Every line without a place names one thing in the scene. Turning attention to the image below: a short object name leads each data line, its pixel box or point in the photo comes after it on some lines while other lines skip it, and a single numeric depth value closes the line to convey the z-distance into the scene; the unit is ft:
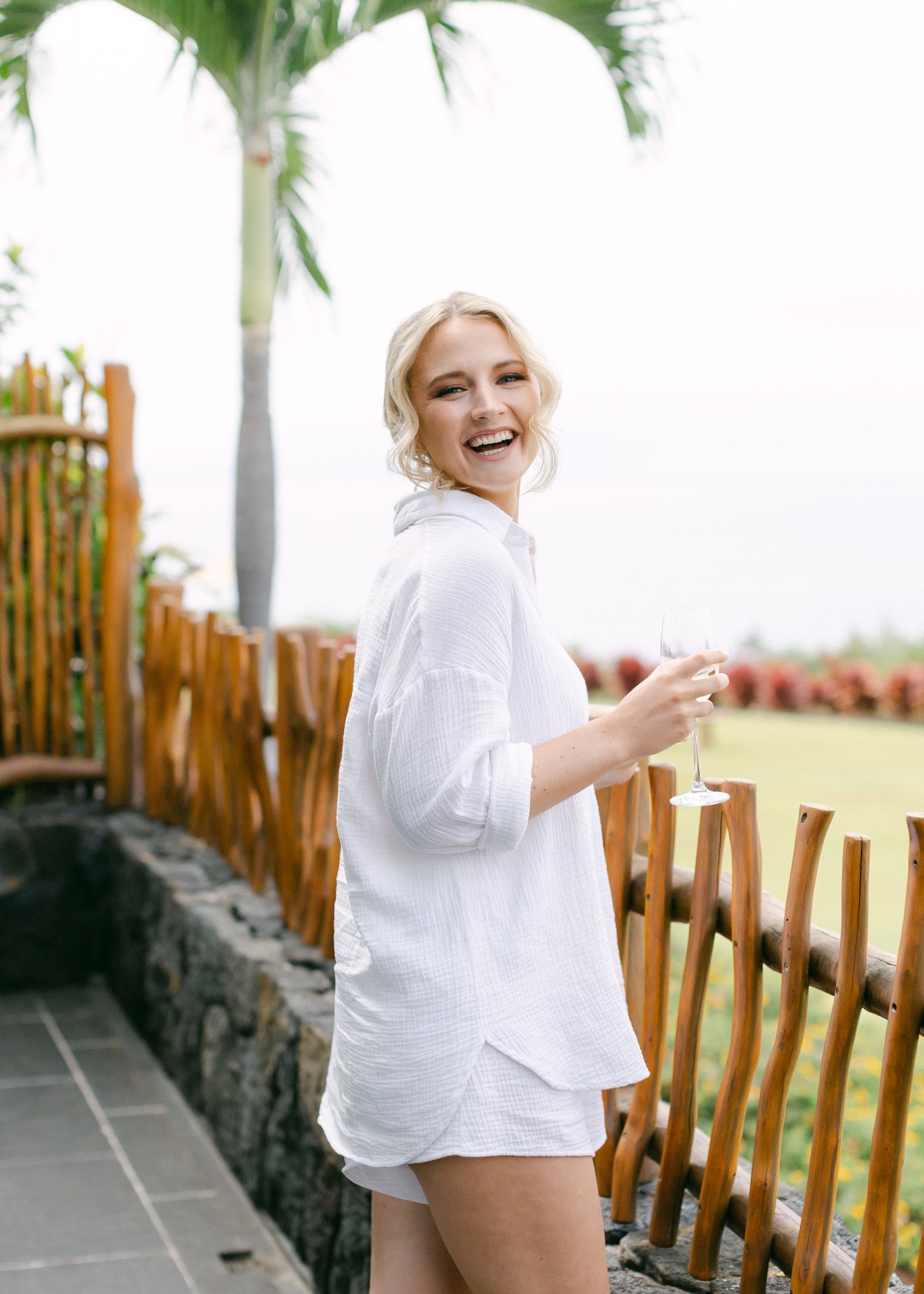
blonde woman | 4.48
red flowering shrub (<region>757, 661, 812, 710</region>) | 45.14
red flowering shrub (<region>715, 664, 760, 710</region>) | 46.16
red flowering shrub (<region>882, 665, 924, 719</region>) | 41.39
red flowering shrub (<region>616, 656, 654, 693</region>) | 43.24
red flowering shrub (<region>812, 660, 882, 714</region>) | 43.42
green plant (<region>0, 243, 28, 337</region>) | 18.67
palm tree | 20.71
